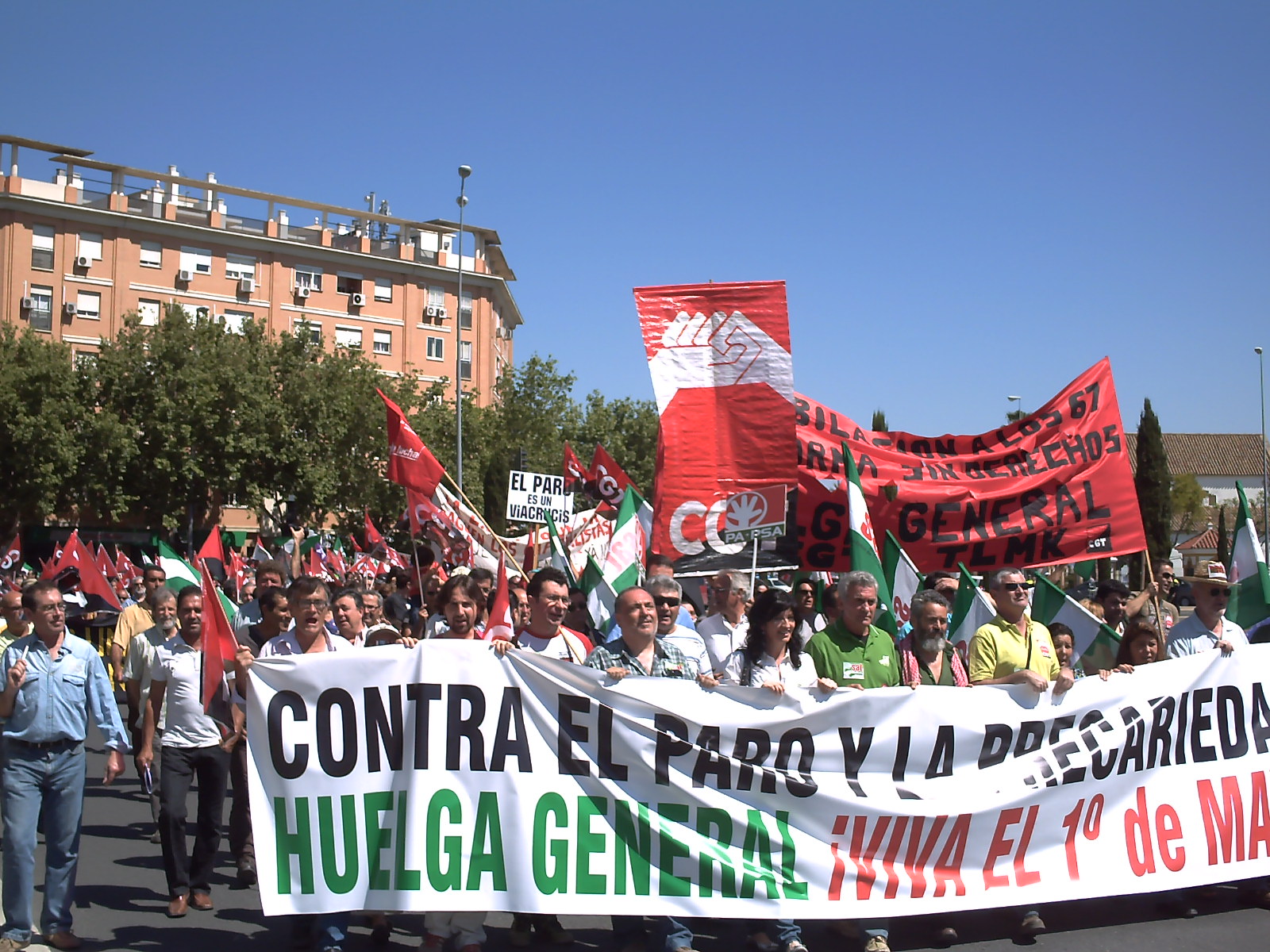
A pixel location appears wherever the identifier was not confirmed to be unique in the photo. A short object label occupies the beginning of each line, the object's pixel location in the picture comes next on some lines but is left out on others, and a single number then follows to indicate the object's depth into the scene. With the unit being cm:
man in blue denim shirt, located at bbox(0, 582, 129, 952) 579
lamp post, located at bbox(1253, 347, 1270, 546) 4508
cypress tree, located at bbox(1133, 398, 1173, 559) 5216
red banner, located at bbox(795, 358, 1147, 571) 906
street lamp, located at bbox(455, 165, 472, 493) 3566
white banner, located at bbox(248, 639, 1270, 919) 568
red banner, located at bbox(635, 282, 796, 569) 853
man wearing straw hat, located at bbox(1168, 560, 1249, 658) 720
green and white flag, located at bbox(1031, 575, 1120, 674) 811
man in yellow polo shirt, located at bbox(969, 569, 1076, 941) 648
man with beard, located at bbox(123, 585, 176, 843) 756
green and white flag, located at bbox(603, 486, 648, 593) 1141
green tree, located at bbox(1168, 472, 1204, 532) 7881
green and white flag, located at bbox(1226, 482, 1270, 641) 762
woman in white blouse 600
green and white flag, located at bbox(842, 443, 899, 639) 745
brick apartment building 5203
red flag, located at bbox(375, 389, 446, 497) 1163
